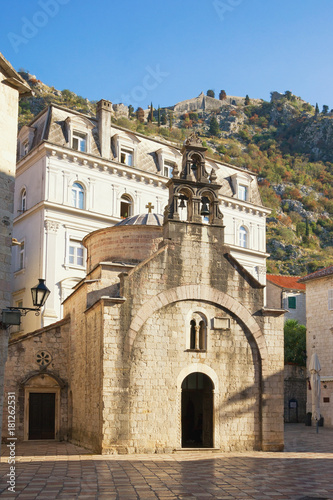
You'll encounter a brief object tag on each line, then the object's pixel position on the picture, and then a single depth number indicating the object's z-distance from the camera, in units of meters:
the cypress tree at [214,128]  121.31
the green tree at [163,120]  115.69
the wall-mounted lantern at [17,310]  13.38
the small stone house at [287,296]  52.64
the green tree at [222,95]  157.62
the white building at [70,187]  34.69
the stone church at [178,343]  19.44
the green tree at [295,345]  46.59
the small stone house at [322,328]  35.44
